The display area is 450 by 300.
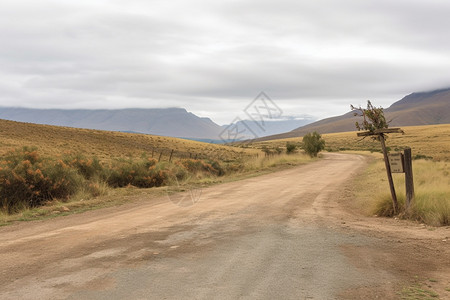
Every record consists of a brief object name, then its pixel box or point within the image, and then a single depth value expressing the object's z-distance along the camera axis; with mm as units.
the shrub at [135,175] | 18797
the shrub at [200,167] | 24634
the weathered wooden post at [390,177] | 10234
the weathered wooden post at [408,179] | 10062
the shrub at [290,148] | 48544
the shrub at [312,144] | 47788
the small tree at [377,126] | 10117
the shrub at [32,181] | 12992
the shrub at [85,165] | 18338
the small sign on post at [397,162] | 10125
